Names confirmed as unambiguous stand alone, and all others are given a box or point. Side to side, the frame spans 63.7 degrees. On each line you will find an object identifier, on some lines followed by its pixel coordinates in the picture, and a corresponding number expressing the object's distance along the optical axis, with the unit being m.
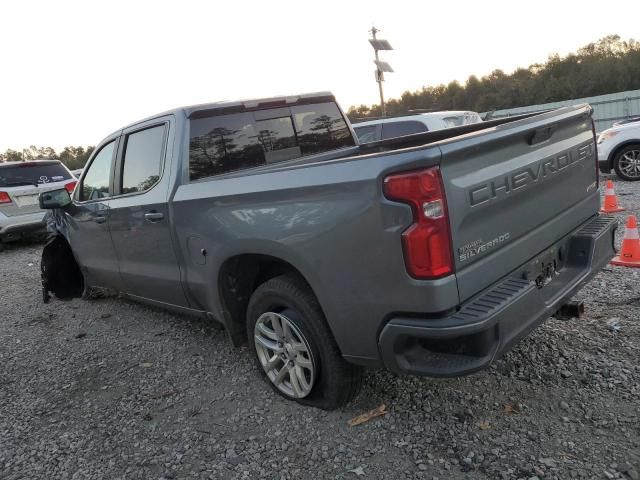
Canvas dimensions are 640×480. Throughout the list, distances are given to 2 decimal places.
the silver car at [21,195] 9.48
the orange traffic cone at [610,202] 7.32
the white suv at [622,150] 9.73
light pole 16.77
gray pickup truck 2.24
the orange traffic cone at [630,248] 4.89
